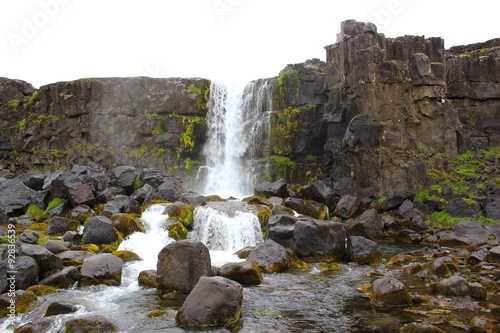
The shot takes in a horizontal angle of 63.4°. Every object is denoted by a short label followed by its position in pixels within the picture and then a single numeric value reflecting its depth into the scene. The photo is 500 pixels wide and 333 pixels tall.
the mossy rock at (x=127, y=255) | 13.56
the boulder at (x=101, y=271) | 10.77
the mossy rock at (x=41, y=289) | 9.69
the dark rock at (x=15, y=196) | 18.98
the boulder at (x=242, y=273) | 11.23
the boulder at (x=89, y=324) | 7.39
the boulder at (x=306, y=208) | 19.73
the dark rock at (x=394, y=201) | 21.14
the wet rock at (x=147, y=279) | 10.92
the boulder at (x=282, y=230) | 14.88
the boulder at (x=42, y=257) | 10.44
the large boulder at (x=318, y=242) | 14.50
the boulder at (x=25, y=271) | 9.56
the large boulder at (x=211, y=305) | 7.98
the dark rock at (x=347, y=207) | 20.48
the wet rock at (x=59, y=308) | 8.38
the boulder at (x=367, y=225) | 18.02
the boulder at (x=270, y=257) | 12.65
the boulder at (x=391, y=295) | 9.07
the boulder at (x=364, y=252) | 13.78
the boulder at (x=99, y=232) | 14.42
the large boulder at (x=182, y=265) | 10.28
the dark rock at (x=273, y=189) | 22.05
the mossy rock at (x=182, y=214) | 17.42
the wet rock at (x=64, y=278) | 10.23
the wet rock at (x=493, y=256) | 12.94
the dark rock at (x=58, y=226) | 15.57
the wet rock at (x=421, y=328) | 6.95
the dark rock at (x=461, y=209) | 19.66
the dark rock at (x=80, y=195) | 18.31
